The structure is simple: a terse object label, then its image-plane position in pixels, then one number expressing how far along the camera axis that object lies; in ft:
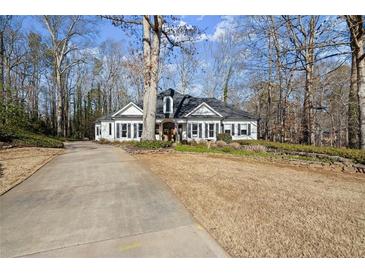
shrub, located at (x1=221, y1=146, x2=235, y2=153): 37.14
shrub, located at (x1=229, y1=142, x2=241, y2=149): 43.14
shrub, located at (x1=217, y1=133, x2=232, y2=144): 61.99
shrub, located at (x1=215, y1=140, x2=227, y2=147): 46.05
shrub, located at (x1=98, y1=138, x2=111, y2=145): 67.14
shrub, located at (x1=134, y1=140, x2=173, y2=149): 34.12
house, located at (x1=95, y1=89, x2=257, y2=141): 69.46
